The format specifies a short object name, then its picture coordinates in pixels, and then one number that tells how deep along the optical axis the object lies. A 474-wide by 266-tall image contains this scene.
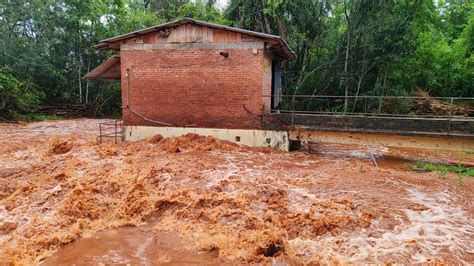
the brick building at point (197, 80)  11.37
